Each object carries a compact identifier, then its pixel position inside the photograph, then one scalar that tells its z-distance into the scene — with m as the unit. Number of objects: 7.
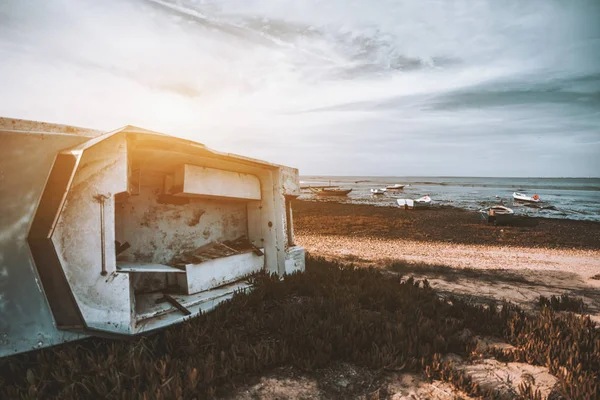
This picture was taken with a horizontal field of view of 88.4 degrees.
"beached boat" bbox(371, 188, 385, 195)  45.38
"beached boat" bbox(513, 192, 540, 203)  36.44
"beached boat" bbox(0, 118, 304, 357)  2.69
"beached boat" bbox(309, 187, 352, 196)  43.91
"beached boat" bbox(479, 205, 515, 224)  19.38
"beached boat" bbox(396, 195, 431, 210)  28.19
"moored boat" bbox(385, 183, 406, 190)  59.84
